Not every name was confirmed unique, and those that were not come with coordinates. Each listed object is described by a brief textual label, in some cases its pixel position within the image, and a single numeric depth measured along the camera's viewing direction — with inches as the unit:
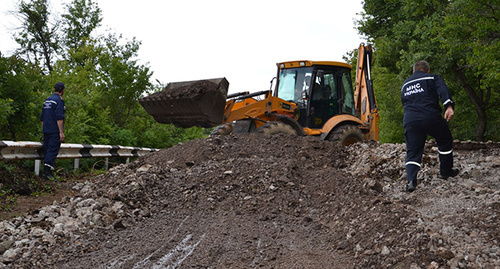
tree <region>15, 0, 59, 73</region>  1366.9
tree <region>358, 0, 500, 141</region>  585.6
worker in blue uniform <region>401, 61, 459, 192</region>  273.0
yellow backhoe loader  410.6
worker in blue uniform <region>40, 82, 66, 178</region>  380.2
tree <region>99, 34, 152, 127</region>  778.2
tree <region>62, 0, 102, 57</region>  1499.9
